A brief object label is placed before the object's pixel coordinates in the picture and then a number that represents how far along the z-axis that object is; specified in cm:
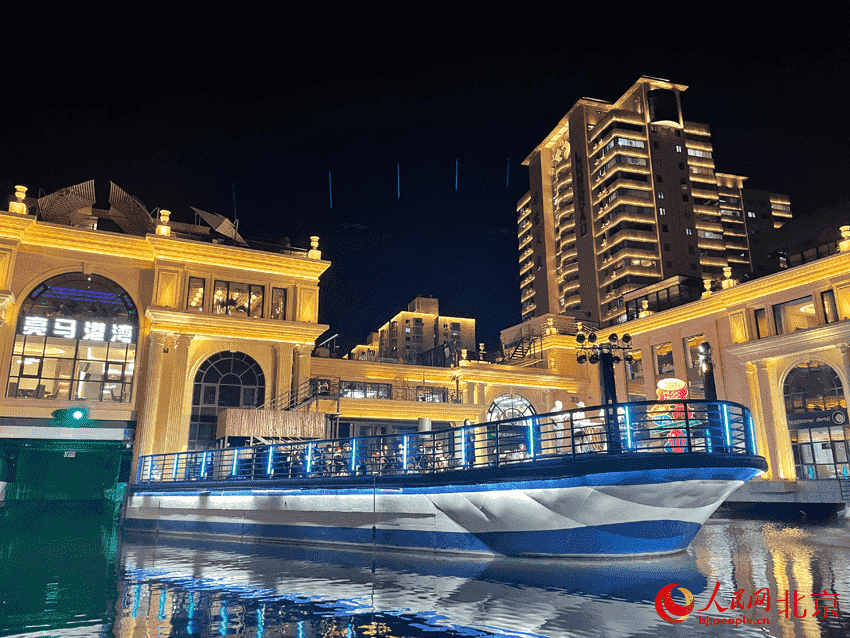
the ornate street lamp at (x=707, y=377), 2831
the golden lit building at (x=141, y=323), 2833
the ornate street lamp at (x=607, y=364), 2228
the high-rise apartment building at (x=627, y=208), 8400
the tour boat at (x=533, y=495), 1244
